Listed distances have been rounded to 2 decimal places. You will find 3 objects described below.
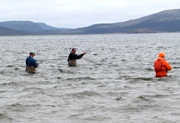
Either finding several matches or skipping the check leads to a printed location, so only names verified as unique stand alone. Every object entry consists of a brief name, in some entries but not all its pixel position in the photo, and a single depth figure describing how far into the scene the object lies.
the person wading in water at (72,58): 26.10
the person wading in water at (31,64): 22.56
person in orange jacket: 19.19
